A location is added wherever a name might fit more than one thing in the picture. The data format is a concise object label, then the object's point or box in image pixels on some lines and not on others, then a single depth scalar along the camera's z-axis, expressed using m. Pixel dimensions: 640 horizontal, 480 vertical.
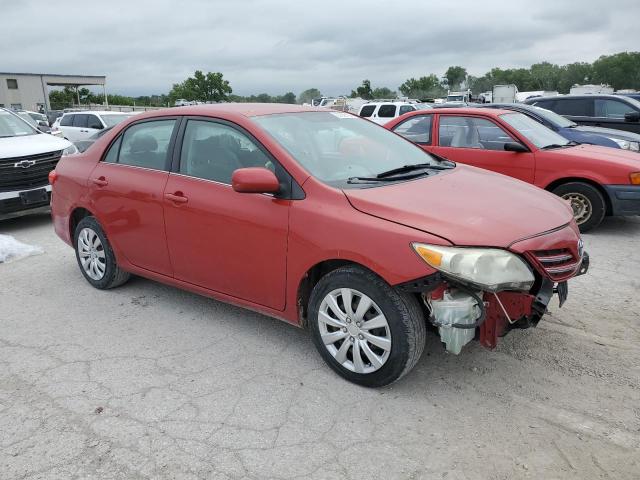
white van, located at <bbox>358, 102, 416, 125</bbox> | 20.44
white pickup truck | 7.25
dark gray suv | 11.55
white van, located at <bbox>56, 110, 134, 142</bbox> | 16.55
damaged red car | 2.94
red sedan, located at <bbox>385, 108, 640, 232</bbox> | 6.53
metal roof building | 56.78
